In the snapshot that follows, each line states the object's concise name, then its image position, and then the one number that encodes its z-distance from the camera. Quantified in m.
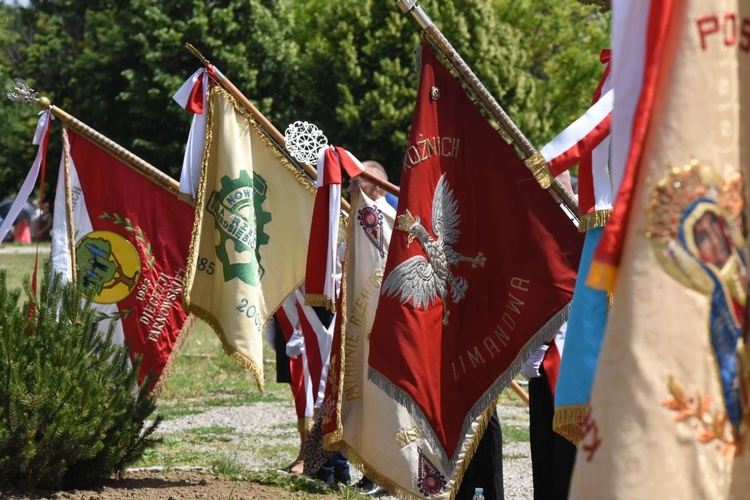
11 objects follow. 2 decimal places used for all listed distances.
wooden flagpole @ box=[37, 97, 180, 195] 15.07
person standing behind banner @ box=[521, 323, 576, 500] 11.33
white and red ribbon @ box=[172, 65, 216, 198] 14.26
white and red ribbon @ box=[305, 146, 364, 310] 13.06
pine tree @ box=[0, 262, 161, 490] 11.35
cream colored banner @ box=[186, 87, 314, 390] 14.01
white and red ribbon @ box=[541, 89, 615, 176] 7.56
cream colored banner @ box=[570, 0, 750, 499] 4.61
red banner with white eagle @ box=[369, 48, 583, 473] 10.16
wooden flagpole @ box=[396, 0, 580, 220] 10.29
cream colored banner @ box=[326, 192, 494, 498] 11.36
